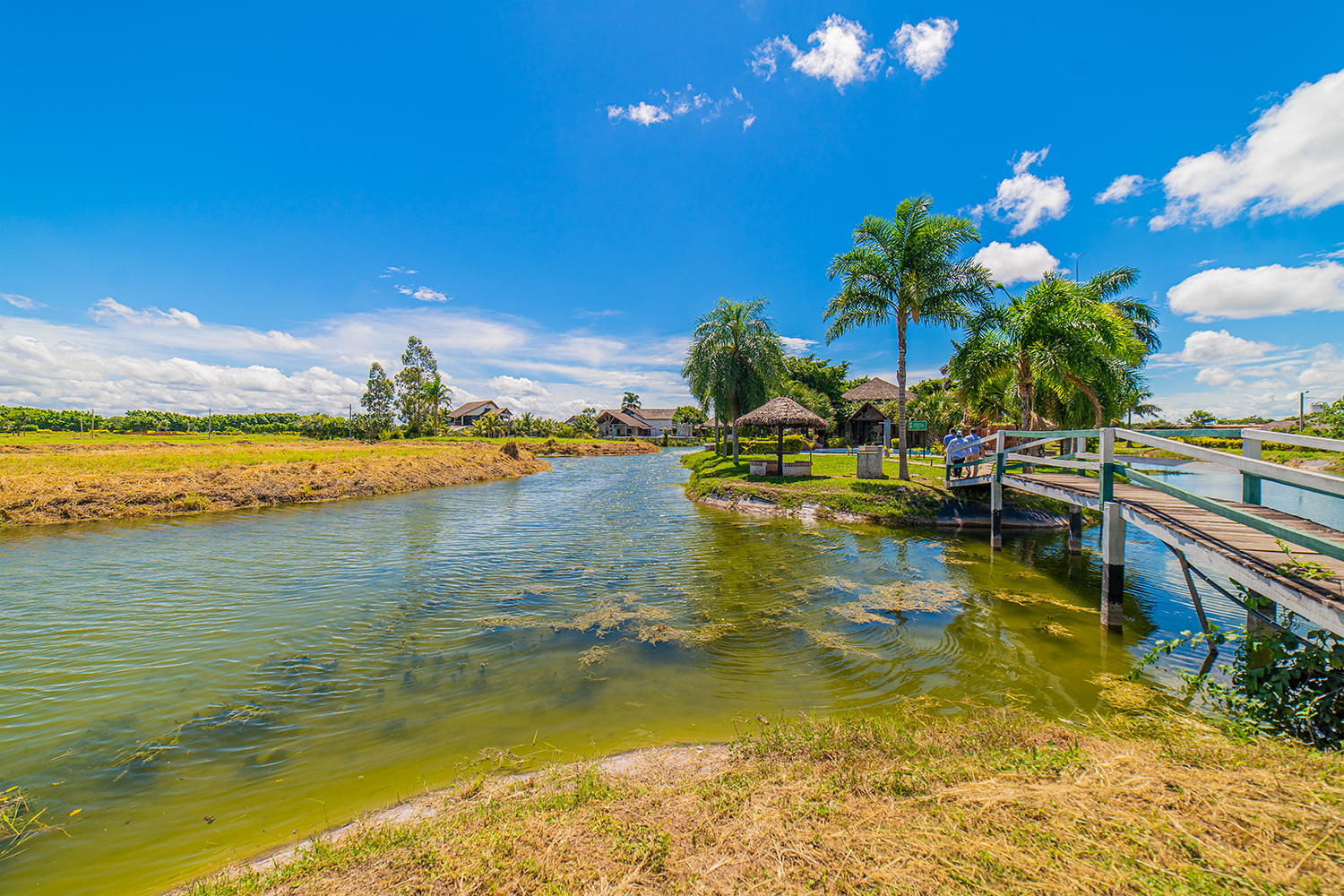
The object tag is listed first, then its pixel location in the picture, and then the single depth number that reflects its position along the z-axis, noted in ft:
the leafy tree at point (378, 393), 231.91
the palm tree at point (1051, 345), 55.52
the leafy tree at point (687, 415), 321.52
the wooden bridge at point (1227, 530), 14.78
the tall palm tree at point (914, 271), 63.59
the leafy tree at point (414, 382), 227.81
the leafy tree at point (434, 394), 228.63
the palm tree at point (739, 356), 99.14
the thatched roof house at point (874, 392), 150.82
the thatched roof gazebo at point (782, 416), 74.49
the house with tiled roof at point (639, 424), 304.30
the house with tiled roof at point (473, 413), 322.34
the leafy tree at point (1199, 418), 187.86
